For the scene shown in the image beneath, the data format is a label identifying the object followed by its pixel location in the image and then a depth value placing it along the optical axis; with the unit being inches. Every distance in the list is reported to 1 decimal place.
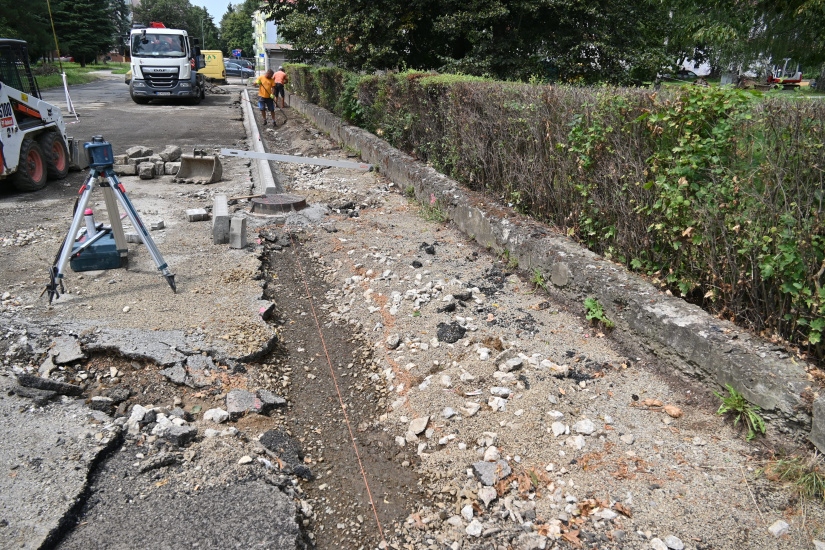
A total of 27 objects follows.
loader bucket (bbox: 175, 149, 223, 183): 387.9
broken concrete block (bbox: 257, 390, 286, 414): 150.0
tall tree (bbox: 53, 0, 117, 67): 1925.4
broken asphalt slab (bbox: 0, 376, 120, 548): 104.9
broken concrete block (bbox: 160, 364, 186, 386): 153.3
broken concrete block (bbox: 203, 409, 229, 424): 140.6
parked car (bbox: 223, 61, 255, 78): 1838.1
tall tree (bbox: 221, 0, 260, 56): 3727.9
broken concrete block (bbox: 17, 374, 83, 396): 142.0
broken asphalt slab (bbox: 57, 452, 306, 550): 104.7
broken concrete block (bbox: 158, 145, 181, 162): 422.9
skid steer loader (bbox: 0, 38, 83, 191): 325.4
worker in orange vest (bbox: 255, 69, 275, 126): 639.1
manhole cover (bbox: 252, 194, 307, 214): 316.2
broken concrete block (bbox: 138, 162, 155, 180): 388.5
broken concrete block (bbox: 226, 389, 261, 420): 144.4
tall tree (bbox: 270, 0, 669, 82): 512.1
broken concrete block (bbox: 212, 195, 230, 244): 260.1
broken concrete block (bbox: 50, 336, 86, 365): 159.2
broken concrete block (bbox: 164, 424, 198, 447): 129.3
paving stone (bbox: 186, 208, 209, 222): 294.2
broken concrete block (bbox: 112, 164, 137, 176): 401.1
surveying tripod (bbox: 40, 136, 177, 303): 193.6
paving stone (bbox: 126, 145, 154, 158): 433.4
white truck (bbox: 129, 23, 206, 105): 864.9
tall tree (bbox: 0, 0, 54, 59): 1298.0
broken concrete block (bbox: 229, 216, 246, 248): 256.1
